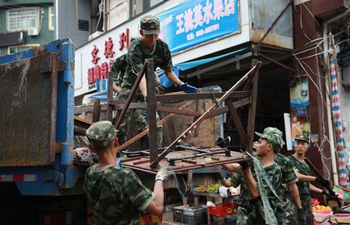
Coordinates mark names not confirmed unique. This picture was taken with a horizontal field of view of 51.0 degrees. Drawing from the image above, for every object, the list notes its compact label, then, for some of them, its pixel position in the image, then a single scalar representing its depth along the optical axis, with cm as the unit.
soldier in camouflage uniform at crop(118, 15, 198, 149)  380
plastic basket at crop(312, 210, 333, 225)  669
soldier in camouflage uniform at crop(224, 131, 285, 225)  361
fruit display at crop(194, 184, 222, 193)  825
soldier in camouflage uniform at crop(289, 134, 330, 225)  581
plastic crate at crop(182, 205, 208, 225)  824
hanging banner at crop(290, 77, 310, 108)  856
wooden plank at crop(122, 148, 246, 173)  281
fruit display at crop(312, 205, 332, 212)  694
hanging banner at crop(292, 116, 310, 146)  847
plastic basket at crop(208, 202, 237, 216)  786
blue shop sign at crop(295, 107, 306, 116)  858
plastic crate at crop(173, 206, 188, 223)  851
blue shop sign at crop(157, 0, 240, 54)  843
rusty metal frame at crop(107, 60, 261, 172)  280
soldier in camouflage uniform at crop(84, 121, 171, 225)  247
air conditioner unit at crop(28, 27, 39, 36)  2531
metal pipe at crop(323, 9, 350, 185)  820
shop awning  829
